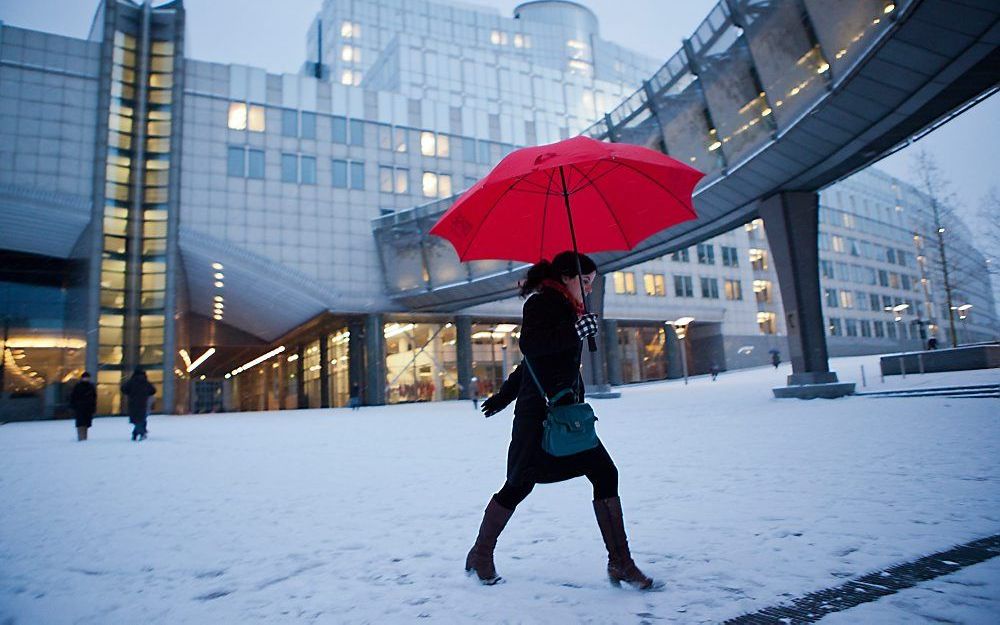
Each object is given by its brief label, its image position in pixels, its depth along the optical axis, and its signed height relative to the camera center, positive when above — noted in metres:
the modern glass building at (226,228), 32.16 +10.03
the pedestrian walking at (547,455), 3.15 -0.45
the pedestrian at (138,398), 14.73 -0.11
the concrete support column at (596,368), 25.88 +0.25
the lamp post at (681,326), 52.84 +4.19
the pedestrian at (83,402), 15.21 -0.16
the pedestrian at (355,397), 34.56 -0.83
